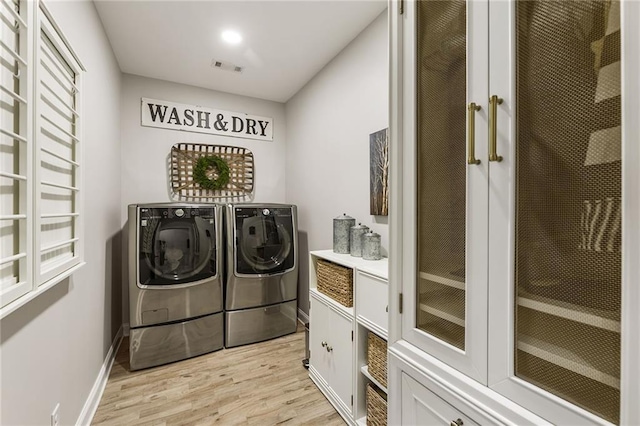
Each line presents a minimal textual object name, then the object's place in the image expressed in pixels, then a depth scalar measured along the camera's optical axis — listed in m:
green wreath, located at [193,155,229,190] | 3.33
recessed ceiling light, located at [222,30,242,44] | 2.35
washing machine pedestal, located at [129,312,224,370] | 2.46
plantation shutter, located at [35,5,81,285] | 1.20
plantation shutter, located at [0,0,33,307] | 0.99
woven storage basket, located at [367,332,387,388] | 1.60
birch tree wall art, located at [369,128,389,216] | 2.08
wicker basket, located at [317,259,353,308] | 1.88
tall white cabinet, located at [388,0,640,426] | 0.57
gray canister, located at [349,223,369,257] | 2.11
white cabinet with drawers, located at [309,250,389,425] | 1.64
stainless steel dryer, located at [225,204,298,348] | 2.85
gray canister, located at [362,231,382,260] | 1.98
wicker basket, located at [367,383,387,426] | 1.59
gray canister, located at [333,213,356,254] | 2.21
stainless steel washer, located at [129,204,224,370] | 2.45
